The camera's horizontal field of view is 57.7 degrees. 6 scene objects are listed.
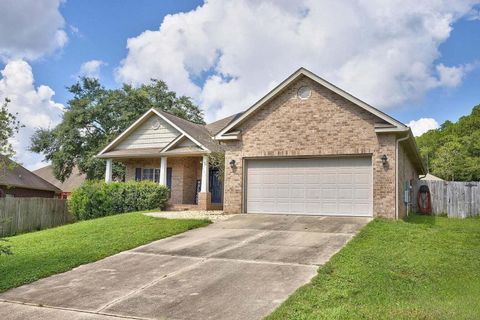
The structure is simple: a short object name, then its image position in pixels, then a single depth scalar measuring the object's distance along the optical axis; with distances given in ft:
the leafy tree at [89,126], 102.27
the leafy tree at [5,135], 25.43
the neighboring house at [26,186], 86.74
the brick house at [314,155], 49.96
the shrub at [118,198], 67.21
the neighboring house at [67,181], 135.67
